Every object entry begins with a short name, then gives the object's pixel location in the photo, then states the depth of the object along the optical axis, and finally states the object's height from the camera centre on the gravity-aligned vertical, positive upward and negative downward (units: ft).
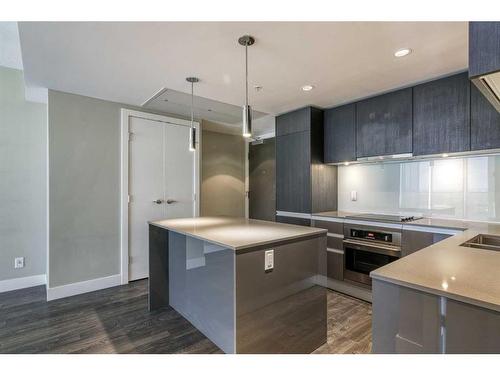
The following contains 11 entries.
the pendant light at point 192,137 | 8.53 +1.60
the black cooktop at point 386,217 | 8.90 -1.14
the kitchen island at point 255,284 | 5.57 -2.34
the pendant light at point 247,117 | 6.20 +1.66
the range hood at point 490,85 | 3.18 +1.31
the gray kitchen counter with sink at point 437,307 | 2.89 -1.43
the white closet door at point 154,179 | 11.71 +0.32
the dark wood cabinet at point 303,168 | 11.37 +0.82
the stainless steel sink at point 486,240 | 6.12 -1.29
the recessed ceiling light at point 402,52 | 6.64 +3.43
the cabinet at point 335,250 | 10.08 -2.46
